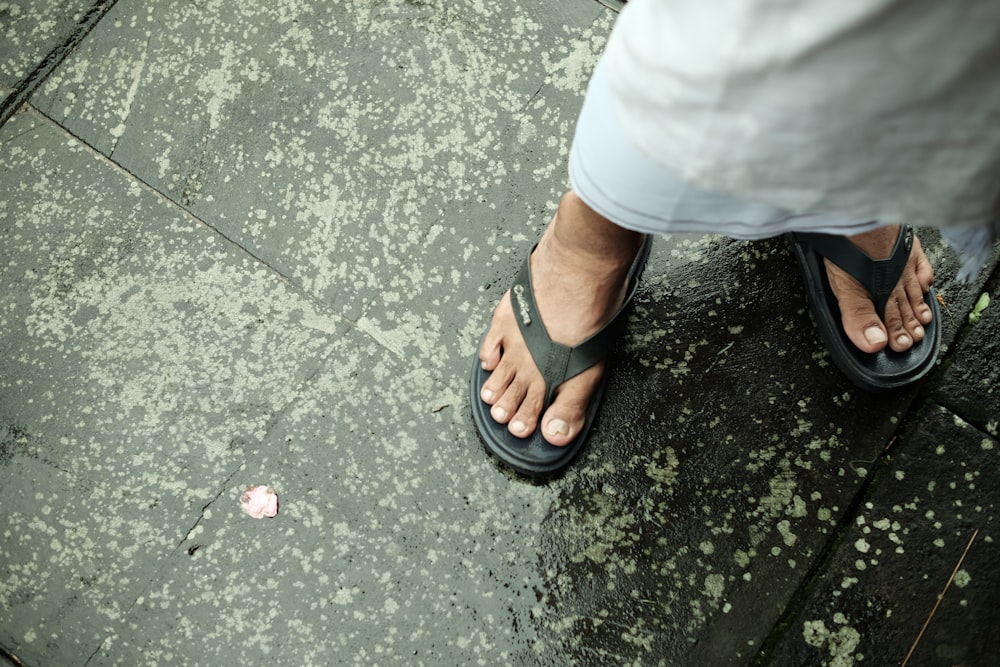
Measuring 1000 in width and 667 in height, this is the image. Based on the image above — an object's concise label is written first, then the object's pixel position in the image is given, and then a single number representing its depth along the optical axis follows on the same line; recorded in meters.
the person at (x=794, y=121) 0.60
